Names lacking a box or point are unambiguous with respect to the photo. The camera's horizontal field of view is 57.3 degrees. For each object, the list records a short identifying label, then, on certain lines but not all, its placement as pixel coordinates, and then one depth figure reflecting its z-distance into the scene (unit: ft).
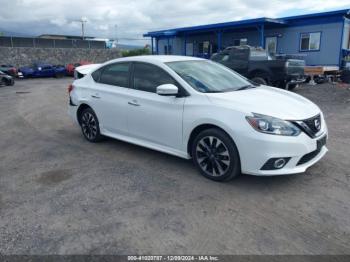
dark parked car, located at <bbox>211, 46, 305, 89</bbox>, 39.27
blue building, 62.54
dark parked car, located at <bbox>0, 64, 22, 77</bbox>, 85.97
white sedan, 12.36
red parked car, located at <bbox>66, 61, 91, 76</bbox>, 103.50
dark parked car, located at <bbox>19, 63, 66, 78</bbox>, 96.01
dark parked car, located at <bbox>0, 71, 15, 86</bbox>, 69.86
